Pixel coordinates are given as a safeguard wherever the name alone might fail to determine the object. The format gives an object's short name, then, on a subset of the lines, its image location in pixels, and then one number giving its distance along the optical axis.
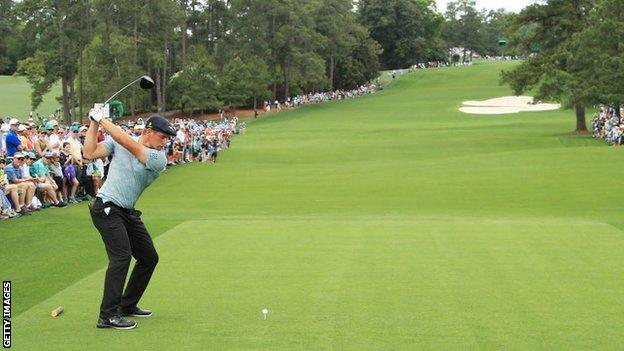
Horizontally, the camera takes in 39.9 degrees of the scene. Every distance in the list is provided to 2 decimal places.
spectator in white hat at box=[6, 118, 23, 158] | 19.70
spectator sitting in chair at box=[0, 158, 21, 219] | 18.12
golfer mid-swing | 8.23
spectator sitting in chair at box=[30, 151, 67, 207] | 20.27
